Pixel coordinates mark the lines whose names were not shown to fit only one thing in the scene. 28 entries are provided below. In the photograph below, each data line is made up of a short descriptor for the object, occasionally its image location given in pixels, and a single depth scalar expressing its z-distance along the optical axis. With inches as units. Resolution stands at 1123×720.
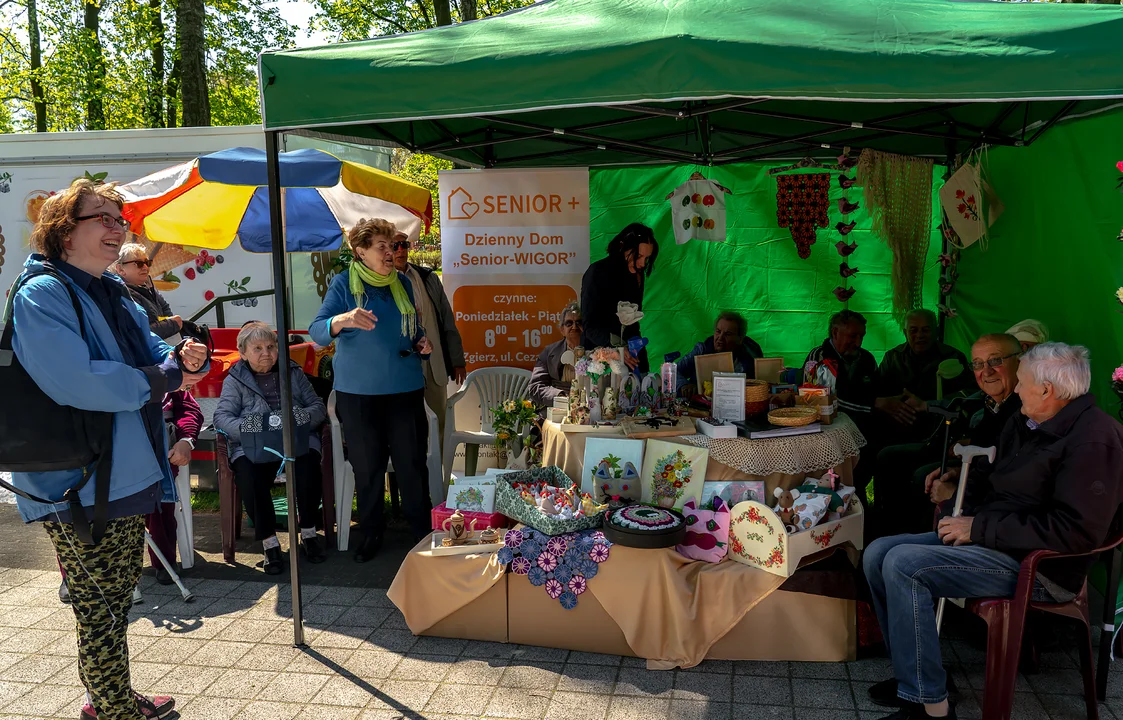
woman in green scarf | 165.8
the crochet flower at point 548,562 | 126.3
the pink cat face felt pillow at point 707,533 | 125.9
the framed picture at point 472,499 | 141.9
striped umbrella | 180.2
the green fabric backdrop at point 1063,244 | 135.5
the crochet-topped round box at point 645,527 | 120.4
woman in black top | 185.8
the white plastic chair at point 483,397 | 202.7
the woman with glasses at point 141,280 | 162.6
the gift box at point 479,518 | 138.6
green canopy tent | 100.1
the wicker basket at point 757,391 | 138.2
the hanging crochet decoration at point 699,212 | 227.3
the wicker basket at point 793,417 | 132.8
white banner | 223.8
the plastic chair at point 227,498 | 172.6
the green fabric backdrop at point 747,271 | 238.4
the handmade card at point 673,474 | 130.9
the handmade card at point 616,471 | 135.7
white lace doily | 129.3
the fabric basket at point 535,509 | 128.0
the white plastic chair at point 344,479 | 177.6
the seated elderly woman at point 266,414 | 168.6
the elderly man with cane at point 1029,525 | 98.0
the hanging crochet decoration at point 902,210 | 200.4
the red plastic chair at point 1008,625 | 99.5
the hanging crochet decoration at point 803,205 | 234.1
